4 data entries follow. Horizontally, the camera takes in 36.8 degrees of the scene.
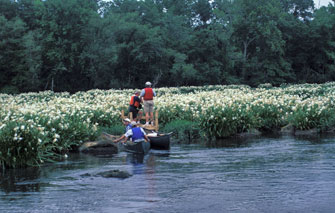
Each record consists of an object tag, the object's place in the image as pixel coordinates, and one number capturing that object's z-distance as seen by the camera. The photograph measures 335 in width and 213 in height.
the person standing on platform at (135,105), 23.66
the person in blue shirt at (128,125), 18.97
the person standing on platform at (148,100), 23.33
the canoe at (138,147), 18.31
